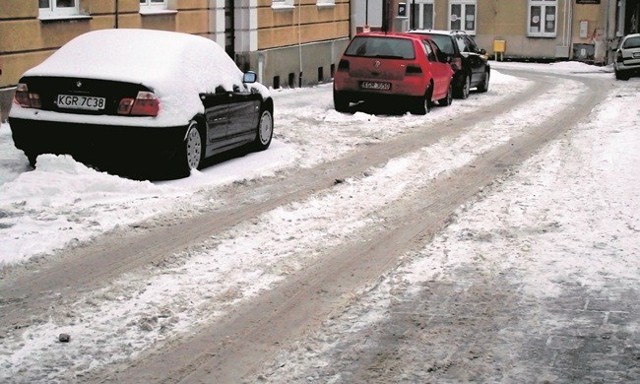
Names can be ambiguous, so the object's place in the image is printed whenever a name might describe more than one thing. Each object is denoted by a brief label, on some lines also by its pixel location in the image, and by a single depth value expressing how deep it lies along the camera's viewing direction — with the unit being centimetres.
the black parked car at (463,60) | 2581
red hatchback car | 2066
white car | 3659
